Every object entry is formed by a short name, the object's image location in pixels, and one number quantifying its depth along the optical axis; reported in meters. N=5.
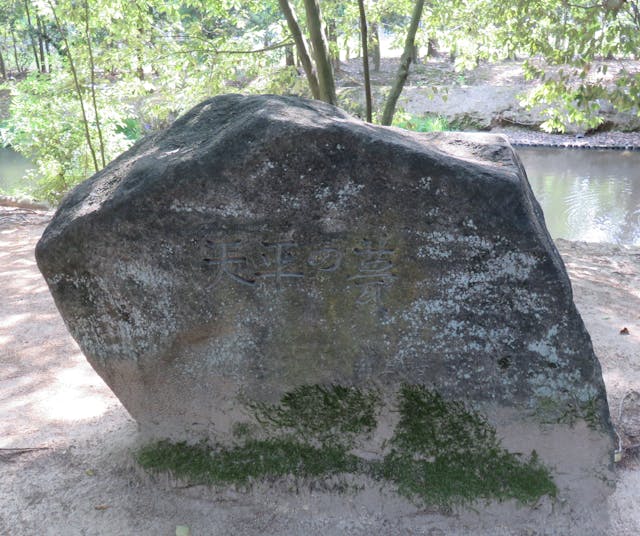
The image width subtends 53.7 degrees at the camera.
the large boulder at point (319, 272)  2.36
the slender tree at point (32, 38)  22.13
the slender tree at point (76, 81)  7.13
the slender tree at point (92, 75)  6.79
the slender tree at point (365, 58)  5.65
